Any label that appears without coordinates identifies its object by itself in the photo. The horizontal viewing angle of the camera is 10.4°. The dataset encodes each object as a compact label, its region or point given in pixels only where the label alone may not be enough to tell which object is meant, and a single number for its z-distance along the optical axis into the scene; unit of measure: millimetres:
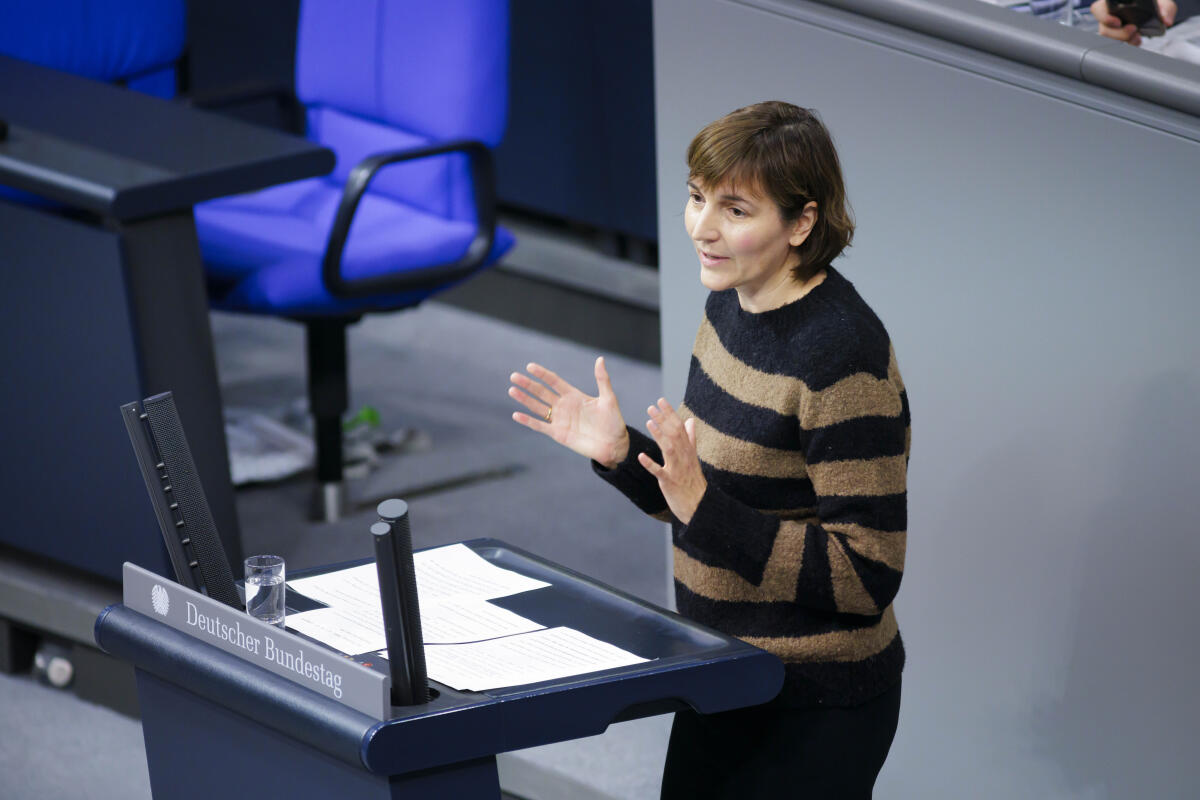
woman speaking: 7806
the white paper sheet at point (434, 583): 7871
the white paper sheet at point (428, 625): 7718
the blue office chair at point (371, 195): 11004
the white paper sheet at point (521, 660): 7602
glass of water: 7718
